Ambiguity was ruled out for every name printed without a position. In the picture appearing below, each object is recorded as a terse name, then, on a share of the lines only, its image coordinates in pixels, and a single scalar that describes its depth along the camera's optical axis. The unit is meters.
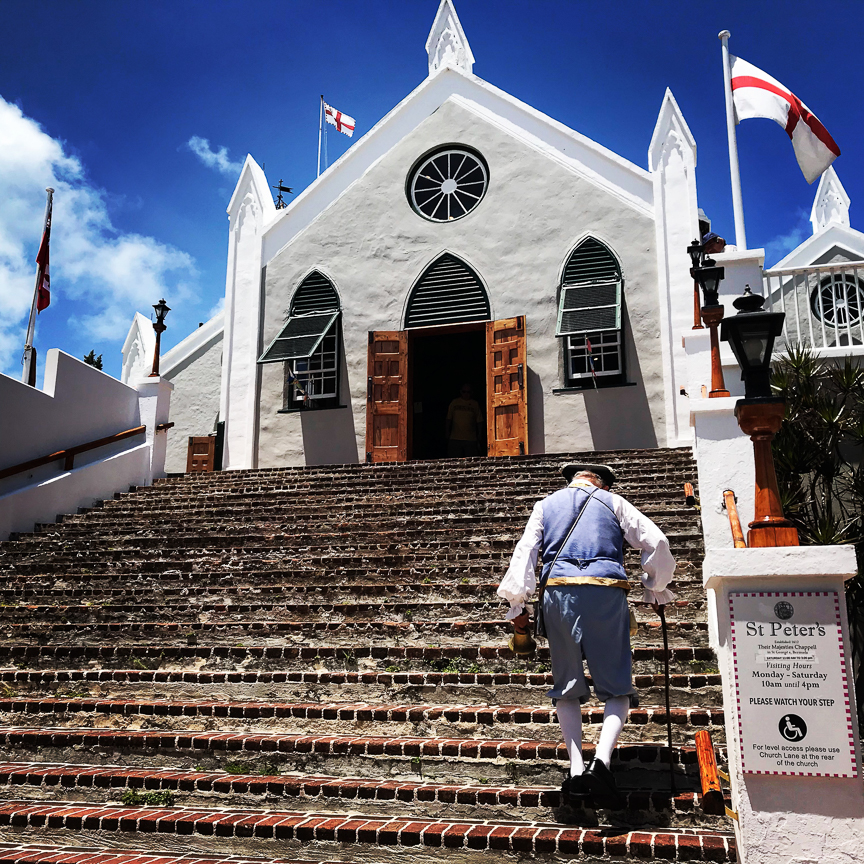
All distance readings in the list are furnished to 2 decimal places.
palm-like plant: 8.11
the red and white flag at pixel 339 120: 18.56
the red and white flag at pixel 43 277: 13.98
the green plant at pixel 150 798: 5.34
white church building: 14.22
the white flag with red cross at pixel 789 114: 11.45
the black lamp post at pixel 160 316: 13.27
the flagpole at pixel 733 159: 11.01
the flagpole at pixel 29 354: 13.49
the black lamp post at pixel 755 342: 4.48
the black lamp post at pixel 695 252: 9.30
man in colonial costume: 4.47
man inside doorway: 14.77
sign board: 3.80
